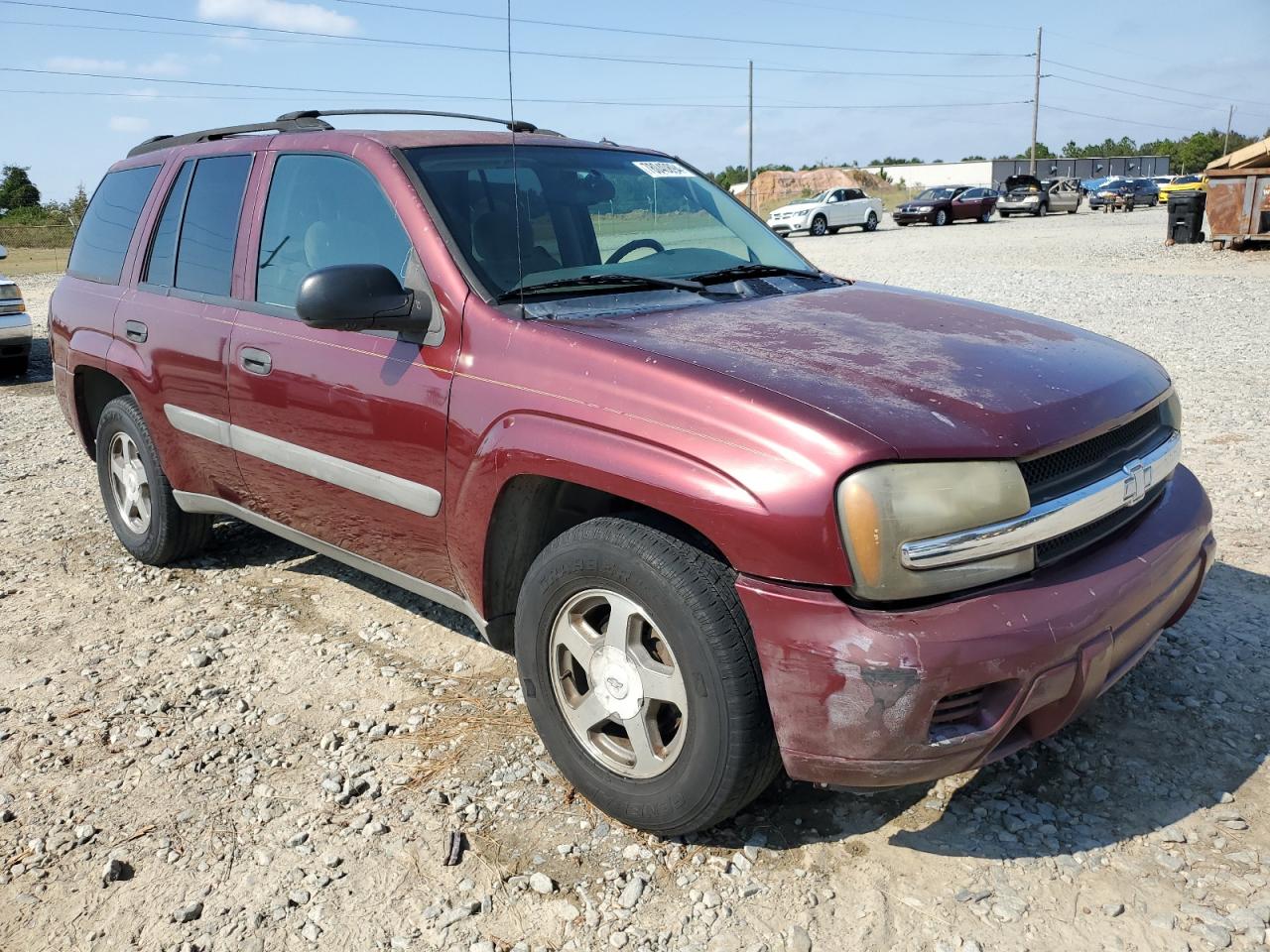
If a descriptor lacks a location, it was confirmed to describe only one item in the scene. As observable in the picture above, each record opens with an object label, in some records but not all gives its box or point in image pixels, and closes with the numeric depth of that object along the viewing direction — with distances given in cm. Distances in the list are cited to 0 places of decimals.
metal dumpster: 1859
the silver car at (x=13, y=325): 1046
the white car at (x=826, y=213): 3353
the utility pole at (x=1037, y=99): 6560
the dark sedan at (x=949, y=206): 3675
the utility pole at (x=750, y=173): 5353
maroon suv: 225
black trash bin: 2136
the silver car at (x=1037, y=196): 3991
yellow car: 3749
